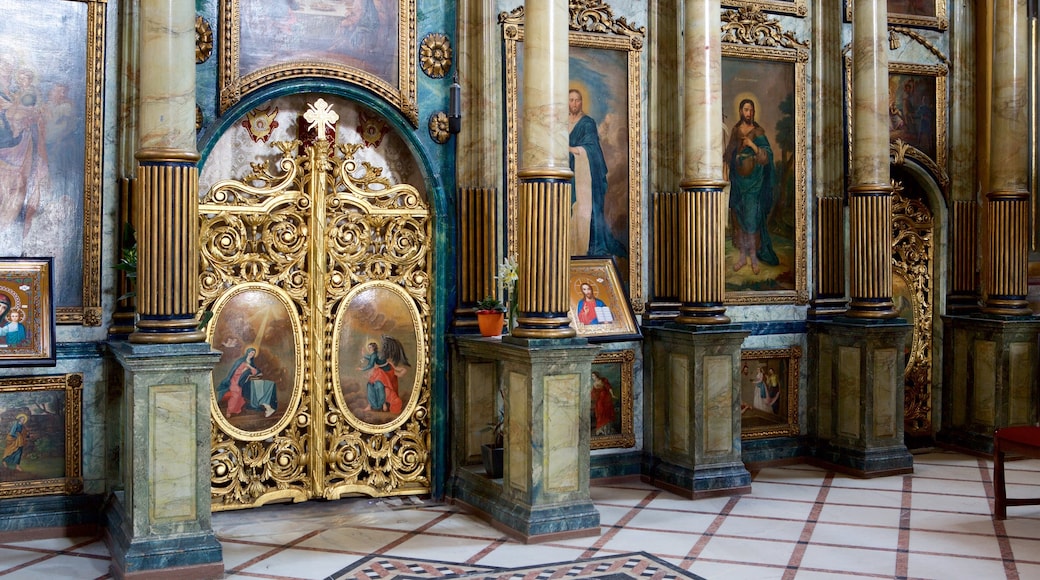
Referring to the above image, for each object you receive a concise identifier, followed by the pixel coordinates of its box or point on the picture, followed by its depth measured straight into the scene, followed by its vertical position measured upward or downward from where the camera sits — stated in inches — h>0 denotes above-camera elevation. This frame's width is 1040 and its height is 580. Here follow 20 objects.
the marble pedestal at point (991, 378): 389.7 -33.4
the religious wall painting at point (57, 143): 276.5 +44.8
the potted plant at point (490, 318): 307.3 -6.5
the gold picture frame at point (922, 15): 400.8 +115.7
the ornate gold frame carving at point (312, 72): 295.3 +70.3
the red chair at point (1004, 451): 286.4 -46.6
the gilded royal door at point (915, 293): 409.4 +1.0
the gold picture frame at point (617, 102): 347.3 +69.7
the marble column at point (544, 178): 278.1 +33.8
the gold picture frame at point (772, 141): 373.1 +60.2
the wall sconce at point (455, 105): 319.6 +62.9
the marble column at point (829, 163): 383.6 +52.1
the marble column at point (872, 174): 359.9 +44.8
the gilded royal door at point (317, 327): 302.8 -9.2
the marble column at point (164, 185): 241.8 +28.2
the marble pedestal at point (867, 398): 356.5 -38.0
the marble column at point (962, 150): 408.8 +60.6
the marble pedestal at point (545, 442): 271.3 -40.9
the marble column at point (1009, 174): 389.1 +48.4
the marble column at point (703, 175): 325.7 +40.7
